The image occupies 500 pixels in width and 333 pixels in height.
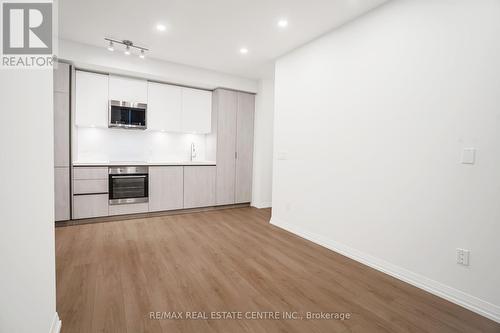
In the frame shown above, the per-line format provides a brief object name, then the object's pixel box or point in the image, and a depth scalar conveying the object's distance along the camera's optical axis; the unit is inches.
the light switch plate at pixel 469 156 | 77.4
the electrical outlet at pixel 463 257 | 78.5
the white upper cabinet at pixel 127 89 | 164.6
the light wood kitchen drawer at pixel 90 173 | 149.6
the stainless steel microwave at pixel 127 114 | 163.5
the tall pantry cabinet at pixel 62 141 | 144.6
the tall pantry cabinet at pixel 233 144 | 199.0
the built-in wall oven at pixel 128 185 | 159.3
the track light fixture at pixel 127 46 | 138.5
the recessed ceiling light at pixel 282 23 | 117.0
